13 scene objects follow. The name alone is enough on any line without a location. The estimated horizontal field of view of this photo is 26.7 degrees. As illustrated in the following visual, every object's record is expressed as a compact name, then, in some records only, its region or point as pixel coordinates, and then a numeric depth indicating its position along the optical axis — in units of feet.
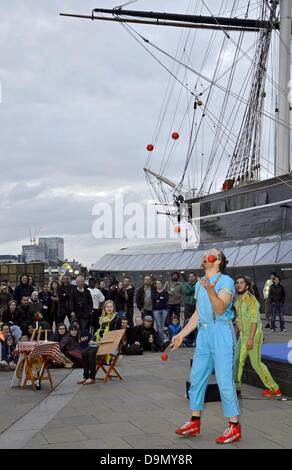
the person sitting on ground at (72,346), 36.19
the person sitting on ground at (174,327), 45.47
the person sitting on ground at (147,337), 43.52
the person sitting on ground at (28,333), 36.81
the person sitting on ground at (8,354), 35.55
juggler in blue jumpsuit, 17.78
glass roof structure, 76.13
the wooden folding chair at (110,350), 30.75
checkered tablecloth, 28.63
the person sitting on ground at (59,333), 37.22
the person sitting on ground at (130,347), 41.92
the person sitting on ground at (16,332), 36.76
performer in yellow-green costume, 25.29
